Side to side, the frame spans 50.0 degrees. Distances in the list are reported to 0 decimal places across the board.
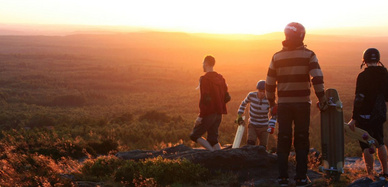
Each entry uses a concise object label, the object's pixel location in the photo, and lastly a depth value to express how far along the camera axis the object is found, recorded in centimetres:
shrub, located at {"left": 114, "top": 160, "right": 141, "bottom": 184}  632
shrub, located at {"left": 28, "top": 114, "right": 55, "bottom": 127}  2216
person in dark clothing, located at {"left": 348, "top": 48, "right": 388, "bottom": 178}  596
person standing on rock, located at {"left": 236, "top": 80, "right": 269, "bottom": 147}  794
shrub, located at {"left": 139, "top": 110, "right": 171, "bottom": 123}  2247
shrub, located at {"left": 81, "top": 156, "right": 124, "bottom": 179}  697
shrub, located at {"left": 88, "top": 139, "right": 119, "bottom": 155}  1086
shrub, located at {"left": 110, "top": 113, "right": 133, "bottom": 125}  2152
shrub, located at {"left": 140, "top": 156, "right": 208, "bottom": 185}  618
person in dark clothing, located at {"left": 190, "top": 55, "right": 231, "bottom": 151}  748
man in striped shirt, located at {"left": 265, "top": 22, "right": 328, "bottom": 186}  540
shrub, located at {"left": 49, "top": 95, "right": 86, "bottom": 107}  3574
